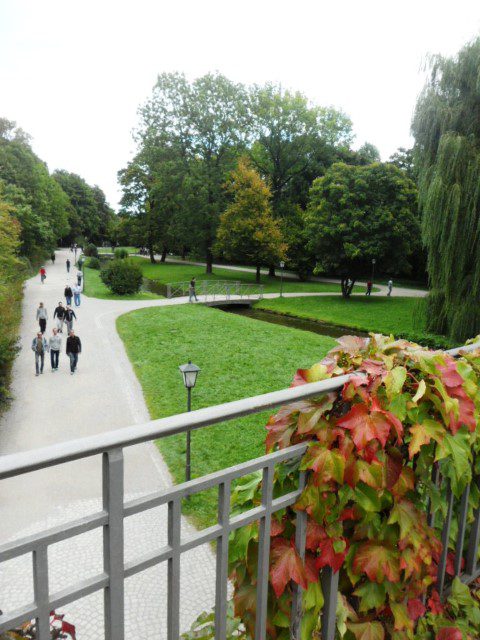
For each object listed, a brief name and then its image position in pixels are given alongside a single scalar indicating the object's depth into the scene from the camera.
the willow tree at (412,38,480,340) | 15.34
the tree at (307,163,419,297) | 31.53
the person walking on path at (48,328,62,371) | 14.66
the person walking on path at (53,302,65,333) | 19.25
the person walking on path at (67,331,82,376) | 14.56
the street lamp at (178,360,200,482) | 8.01
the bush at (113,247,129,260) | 52.81
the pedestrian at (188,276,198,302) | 30.94
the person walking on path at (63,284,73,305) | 24.45
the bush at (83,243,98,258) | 61.72
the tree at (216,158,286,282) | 35.97
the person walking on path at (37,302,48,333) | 18.14
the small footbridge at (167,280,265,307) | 31.86
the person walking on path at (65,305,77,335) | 18.92
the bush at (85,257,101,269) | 51.59
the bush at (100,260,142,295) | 30.92
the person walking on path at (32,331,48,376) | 14.19
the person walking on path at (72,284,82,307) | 26.61
